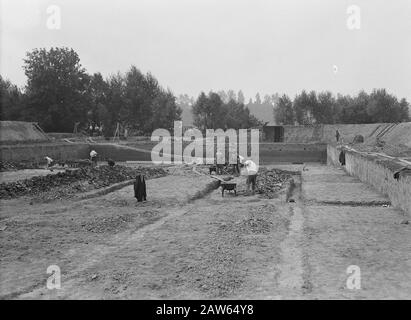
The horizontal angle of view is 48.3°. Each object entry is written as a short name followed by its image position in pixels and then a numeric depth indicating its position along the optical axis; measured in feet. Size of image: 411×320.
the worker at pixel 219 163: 80.18
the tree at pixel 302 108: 208.03
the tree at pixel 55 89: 170.30
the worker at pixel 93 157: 101.17
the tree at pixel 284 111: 215.10
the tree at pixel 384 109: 183.83
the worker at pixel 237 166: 79.41
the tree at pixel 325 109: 205.26
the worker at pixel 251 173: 54.39
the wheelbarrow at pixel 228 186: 53.26
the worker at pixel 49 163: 88.82
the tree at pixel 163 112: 195.91
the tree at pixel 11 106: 170.40
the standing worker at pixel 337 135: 149.48
